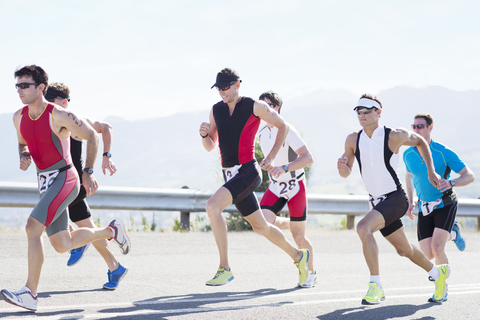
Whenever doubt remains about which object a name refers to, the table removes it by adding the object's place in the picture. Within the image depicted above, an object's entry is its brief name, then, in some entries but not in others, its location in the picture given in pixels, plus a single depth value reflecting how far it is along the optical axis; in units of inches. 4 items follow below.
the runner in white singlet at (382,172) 474.0
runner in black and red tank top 506.0
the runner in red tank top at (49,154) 413.4
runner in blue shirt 564.1
